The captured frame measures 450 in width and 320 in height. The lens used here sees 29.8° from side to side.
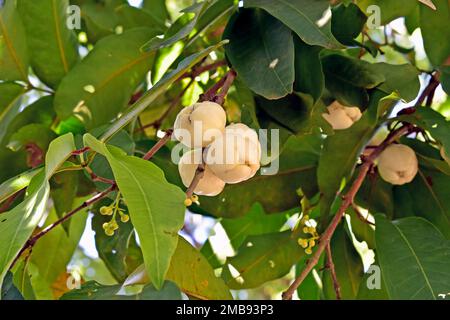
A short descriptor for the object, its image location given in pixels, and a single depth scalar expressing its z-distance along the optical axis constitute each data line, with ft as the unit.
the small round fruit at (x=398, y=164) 4.61
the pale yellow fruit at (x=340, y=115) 4.48
